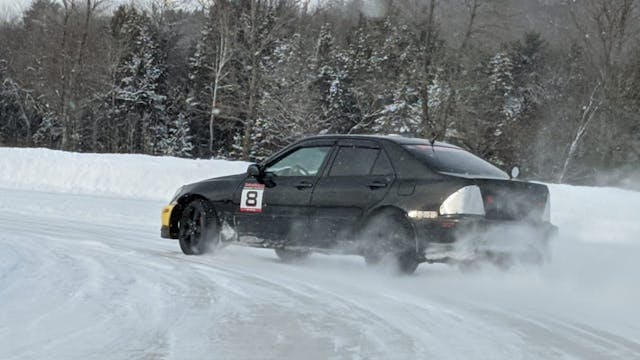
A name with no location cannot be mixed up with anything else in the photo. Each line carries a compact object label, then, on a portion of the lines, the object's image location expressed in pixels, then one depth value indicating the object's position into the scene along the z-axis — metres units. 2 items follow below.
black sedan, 14.34
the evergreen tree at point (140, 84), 119.81
